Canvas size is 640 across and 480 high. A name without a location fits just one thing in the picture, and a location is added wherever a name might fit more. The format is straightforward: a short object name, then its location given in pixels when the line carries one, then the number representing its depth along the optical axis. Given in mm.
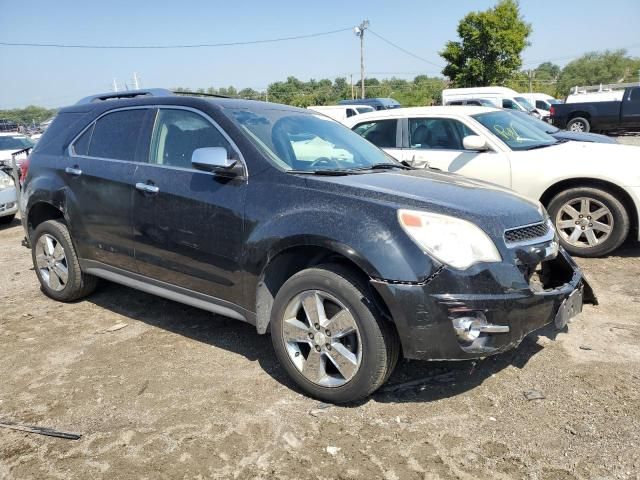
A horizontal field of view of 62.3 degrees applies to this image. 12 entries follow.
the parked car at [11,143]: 13282
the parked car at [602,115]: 18844
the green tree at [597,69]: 72438
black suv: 2717
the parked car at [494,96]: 22547
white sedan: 5543
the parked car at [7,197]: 9016
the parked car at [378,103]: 27520
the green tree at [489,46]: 37531
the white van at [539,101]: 28097
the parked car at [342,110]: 23328
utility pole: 44031
